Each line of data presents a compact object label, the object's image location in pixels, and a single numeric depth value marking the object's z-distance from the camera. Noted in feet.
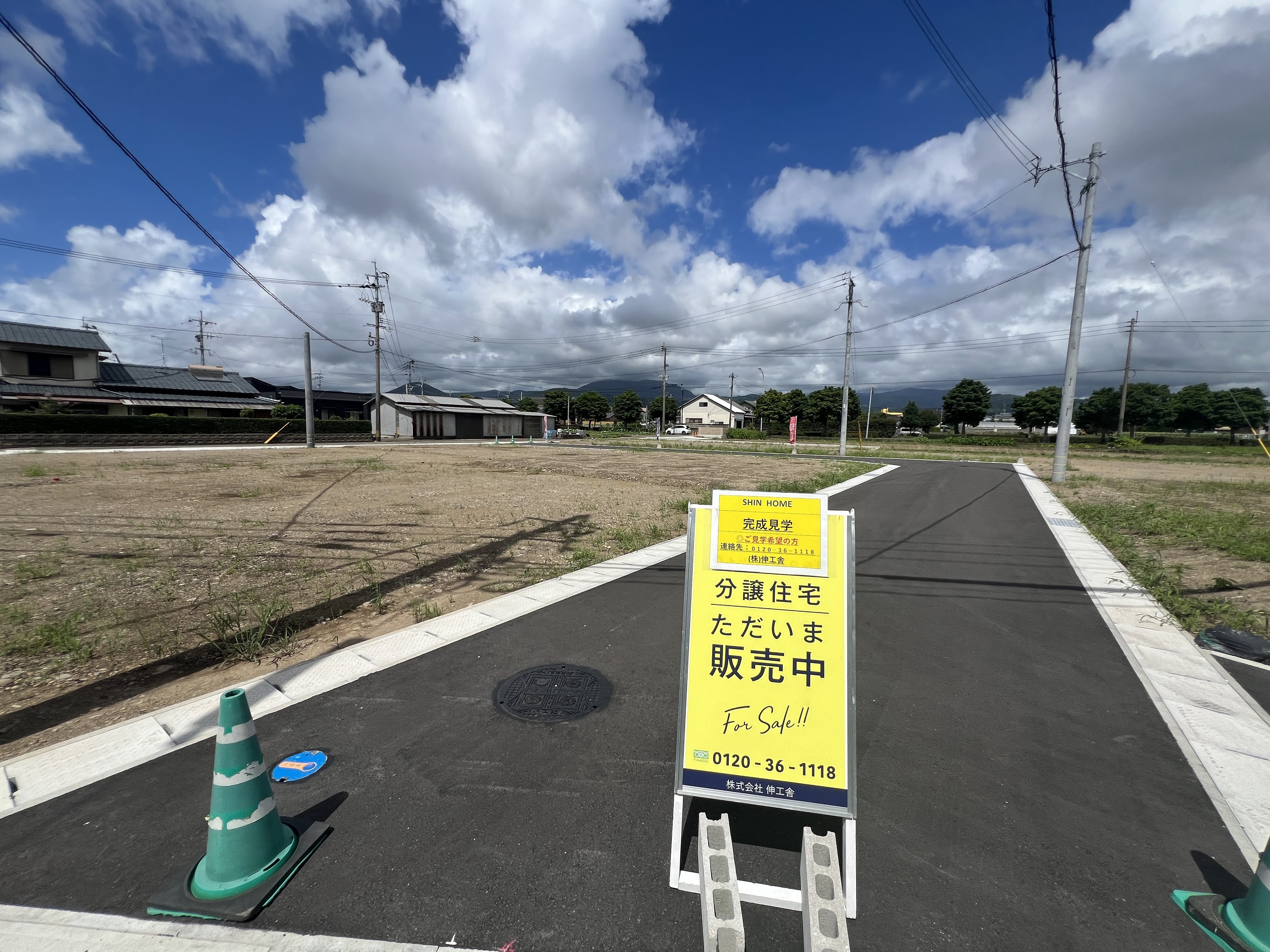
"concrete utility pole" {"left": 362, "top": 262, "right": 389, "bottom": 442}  137.59
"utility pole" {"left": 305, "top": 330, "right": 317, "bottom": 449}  94.63
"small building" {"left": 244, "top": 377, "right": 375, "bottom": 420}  205.77
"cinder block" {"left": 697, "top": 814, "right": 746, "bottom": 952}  6.40
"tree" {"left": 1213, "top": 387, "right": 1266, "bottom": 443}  203.00
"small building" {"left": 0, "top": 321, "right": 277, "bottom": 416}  107.96
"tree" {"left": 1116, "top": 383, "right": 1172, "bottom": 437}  221.87
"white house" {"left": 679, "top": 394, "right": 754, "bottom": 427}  307.99
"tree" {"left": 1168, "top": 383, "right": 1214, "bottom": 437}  217.56
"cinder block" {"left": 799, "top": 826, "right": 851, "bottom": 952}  6.23
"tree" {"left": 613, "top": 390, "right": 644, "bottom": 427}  288.92
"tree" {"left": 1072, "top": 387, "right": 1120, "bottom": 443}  225.97
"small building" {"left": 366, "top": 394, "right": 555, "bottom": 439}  162.81
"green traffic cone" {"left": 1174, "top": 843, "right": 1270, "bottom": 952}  6.49
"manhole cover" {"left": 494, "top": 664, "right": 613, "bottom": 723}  11.76
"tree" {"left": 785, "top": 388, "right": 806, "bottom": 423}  240.94
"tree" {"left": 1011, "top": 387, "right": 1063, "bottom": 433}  234.99
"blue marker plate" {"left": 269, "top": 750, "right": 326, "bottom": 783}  9.53
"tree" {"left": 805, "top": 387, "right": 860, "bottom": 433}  228.84
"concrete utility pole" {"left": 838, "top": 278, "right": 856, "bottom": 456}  103.76
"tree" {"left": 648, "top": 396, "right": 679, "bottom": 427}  307.58
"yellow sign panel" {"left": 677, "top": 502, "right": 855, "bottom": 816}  7.73
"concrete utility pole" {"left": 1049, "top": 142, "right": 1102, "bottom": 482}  55.01
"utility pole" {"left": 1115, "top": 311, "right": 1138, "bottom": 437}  178.19
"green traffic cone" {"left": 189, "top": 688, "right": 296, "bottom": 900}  7.32
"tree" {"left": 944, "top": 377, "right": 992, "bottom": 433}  234.17
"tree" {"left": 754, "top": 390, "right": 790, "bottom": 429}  246.88
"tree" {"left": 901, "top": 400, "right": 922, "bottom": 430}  327.88
